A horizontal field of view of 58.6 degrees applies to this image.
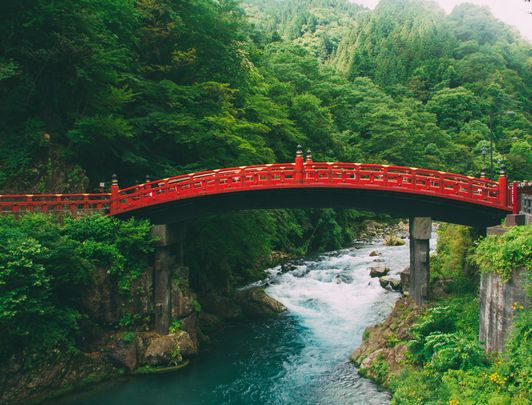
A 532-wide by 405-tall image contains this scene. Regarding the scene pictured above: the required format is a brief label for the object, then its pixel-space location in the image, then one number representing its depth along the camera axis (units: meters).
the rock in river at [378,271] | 33.28
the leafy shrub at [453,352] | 15.92
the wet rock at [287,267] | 36.16
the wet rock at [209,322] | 26.11
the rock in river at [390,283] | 30.91
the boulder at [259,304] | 28.48
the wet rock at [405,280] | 26.36
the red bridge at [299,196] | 20.31
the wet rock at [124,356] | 20.55
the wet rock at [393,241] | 43.67
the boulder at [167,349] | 21.09
